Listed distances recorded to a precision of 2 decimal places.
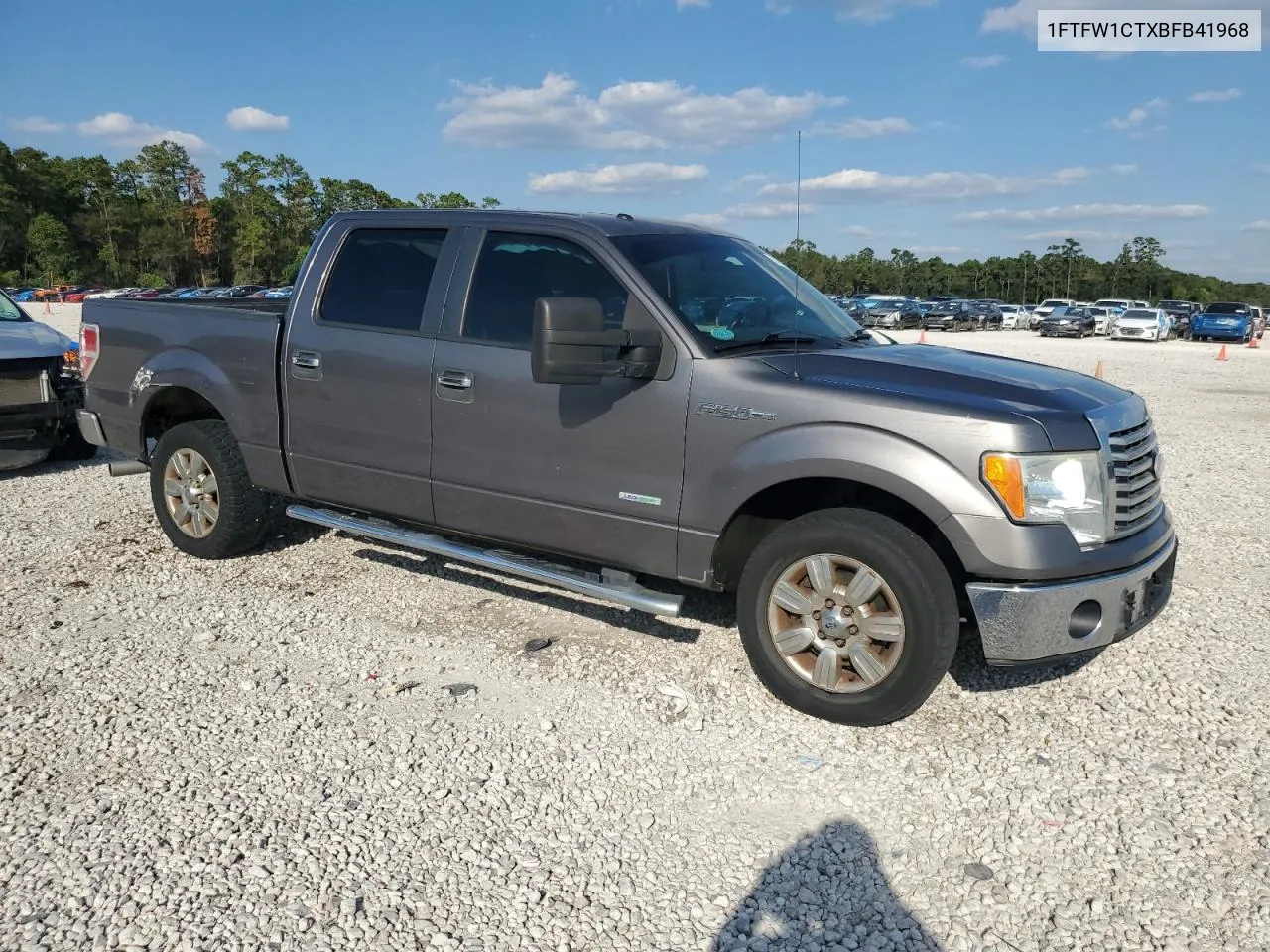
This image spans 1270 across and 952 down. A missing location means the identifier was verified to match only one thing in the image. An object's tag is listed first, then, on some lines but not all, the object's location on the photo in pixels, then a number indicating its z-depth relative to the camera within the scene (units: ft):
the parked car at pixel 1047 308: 159.37
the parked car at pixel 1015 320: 173.99
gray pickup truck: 11.54
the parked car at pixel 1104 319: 141.79
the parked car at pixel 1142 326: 130.21
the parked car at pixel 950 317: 155.94
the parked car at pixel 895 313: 151.02
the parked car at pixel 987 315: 165.58
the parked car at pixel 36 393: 25.93
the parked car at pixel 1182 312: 154.10
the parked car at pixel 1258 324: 148.97
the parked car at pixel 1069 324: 138.92
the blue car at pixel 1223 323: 129.49
